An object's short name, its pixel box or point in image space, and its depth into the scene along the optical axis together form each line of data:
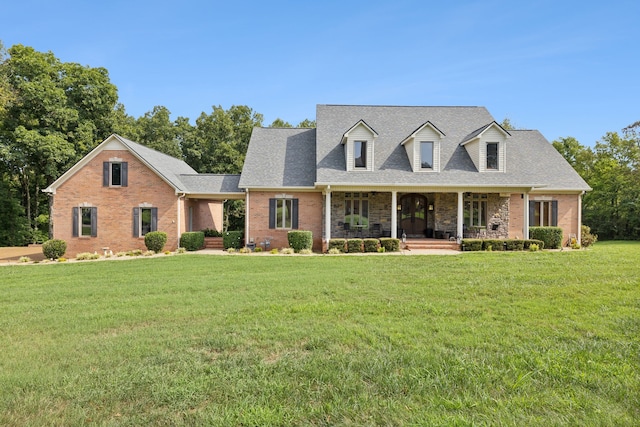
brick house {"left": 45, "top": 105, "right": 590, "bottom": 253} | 17.86
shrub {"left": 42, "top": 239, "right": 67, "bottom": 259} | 16.16
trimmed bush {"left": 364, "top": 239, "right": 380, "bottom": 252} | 16.30
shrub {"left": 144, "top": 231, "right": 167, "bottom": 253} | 17.20
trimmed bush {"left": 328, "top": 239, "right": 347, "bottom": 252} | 16.50
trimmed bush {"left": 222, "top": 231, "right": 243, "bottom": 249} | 18.16
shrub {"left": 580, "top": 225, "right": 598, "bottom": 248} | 19.11
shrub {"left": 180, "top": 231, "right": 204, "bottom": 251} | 17.81
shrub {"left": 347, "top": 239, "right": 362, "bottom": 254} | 16.34
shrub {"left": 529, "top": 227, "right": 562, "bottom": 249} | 17.48
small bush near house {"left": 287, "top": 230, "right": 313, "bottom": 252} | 16.86
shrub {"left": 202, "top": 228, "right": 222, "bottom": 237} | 20.77
